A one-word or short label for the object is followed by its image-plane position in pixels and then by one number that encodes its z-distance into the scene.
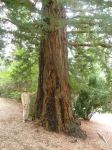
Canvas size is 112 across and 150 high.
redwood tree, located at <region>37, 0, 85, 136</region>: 4.13
